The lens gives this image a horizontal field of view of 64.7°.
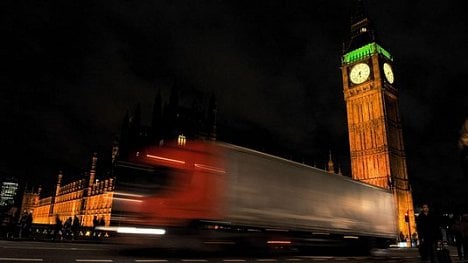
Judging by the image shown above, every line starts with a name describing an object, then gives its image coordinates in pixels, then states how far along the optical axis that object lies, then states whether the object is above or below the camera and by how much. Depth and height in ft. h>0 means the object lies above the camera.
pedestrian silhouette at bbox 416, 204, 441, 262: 36.50 +0.96
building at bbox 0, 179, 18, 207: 558.15 +57.31
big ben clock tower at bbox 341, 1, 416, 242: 193.67 +61.71
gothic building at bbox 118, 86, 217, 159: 220.23 +66.21
